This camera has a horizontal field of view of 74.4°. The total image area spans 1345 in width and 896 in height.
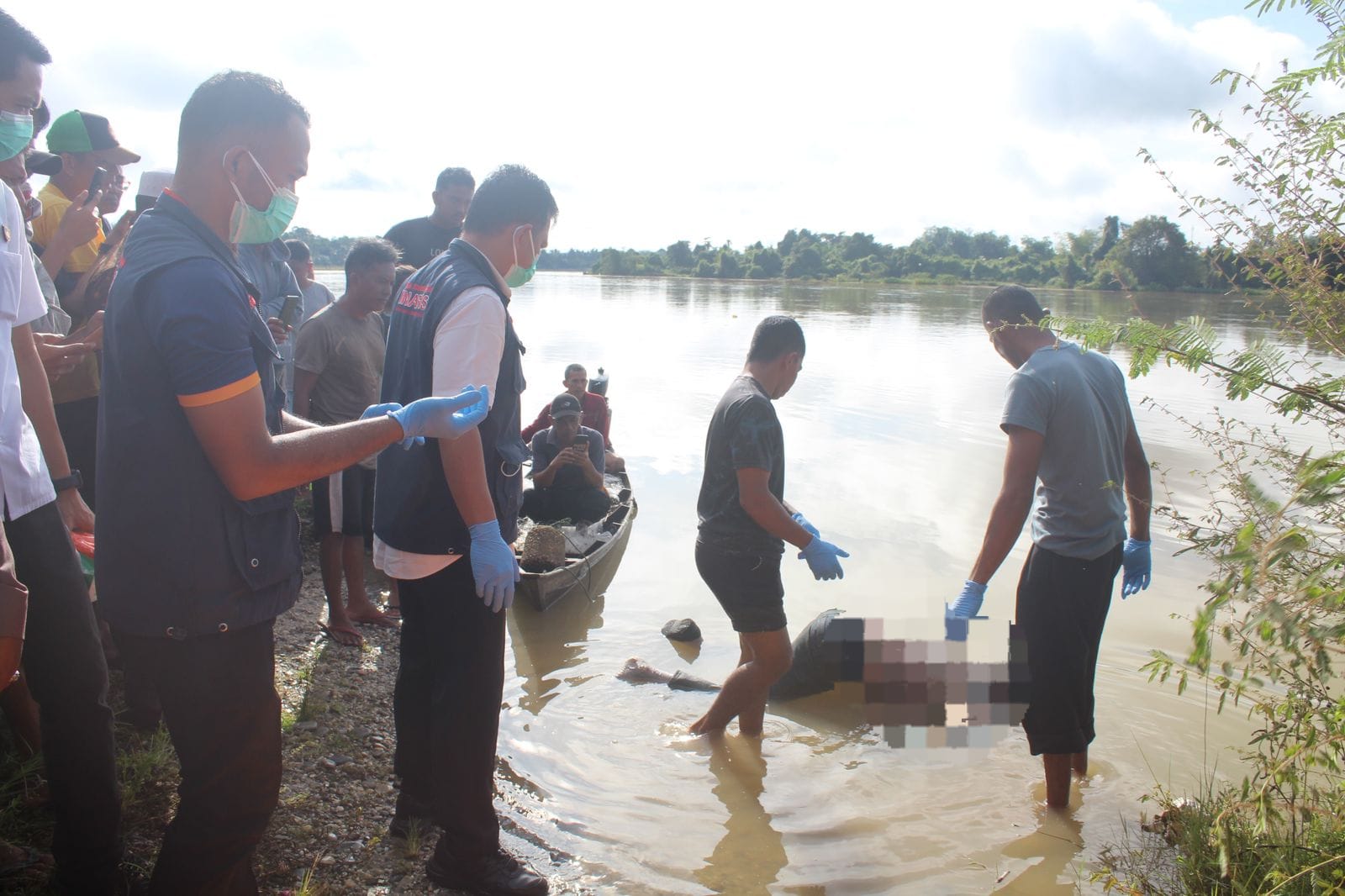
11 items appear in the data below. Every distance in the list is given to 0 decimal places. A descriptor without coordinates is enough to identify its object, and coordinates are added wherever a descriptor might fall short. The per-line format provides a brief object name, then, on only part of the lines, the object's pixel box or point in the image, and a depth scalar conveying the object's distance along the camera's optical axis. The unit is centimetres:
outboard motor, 1122
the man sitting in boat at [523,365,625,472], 898
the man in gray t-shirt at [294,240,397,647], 521
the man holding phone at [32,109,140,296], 452
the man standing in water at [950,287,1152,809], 371
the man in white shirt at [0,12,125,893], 228
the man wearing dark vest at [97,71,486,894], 197
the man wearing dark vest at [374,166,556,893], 274
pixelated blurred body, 416
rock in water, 689
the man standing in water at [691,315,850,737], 398
